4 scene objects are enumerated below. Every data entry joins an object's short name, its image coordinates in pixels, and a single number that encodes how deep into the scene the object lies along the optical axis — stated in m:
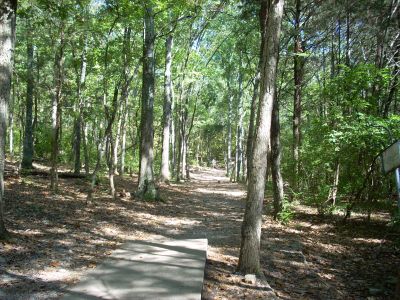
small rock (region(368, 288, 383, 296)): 6.28
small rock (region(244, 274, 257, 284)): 5.69
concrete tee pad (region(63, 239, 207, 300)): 4.73
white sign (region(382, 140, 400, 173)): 4.85
